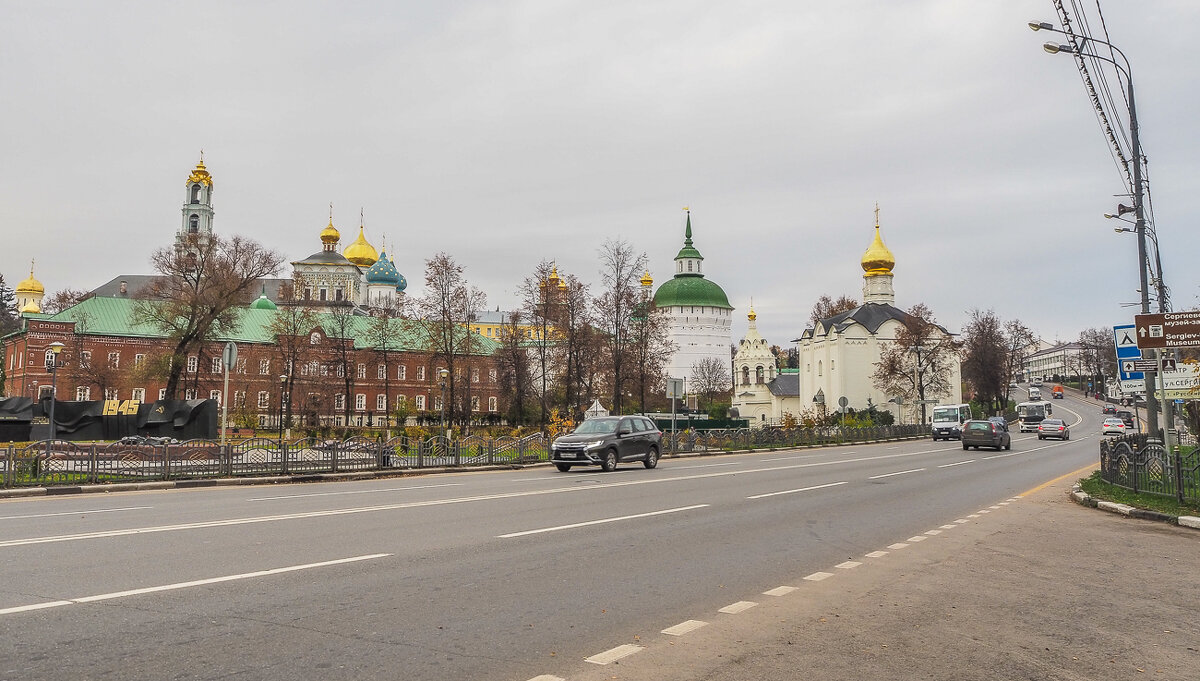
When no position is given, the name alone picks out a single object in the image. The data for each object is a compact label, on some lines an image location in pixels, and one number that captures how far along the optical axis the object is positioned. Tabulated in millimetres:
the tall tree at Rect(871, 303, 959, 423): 73750
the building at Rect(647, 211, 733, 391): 112750
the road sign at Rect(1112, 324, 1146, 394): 19500
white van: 53906
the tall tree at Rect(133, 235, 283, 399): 46688
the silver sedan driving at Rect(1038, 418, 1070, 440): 54281
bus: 70500
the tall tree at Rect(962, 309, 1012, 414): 85062
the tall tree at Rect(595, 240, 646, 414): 49438
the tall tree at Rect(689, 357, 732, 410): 107125
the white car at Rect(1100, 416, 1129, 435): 55159
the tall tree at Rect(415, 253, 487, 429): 56009
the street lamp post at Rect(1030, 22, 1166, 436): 16828
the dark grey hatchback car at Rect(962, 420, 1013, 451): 39469
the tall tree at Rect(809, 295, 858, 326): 105000
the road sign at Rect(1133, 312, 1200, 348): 15188
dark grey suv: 23766
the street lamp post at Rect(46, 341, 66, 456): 22800
